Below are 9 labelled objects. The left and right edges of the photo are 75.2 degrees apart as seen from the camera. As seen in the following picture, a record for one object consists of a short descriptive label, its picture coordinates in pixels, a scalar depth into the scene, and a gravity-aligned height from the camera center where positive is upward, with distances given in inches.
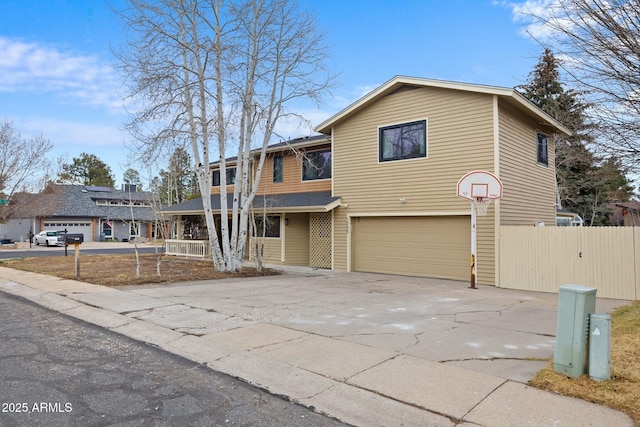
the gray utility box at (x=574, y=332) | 166.4 -44.7
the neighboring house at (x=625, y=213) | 1235.2 +30.0
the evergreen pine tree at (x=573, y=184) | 1091.3 +100.1
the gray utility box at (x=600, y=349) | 160.4 -49.2
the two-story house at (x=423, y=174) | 484.4 +63.8
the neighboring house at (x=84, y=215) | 1453.0 +35.2
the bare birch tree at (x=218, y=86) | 516.4 +176.9
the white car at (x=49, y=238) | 1370.6 -47.5
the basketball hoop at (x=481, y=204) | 449.7 +20.0
